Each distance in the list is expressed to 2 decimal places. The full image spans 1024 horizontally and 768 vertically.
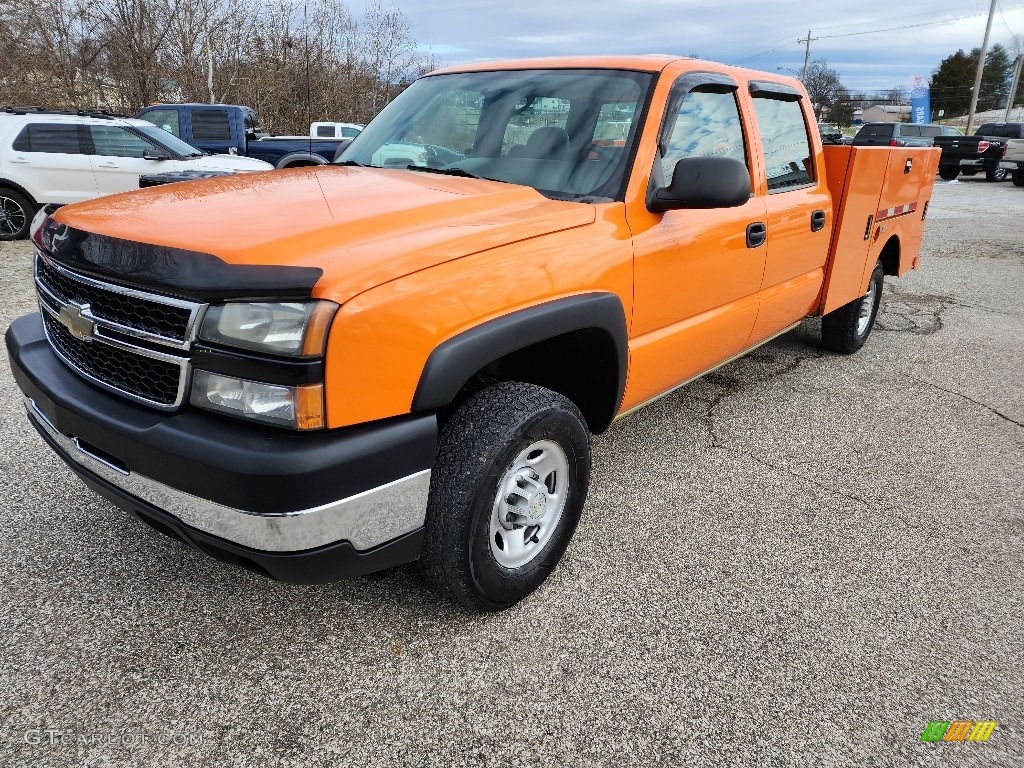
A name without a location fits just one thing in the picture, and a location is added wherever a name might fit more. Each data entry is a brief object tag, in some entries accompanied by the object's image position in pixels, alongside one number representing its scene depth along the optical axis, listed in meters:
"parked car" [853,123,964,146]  23.17
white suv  8.97
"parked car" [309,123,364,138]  18.12
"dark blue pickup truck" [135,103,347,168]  14.09
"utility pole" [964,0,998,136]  35.97
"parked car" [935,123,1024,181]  21.62
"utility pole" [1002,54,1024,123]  48.94
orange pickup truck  1.77
